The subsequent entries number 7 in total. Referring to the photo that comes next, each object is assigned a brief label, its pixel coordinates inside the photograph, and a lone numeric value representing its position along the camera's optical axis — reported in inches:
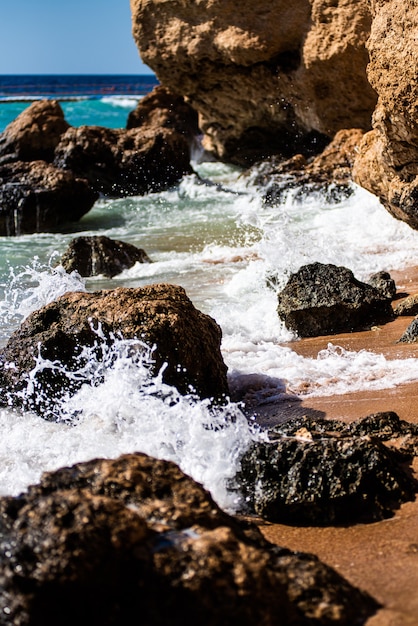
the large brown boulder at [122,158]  585.6
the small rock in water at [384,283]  237.5
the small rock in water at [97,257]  336.8
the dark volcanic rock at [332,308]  219.0
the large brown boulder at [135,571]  72.1
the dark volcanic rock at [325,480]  111.3
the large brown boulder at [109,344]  166.1
